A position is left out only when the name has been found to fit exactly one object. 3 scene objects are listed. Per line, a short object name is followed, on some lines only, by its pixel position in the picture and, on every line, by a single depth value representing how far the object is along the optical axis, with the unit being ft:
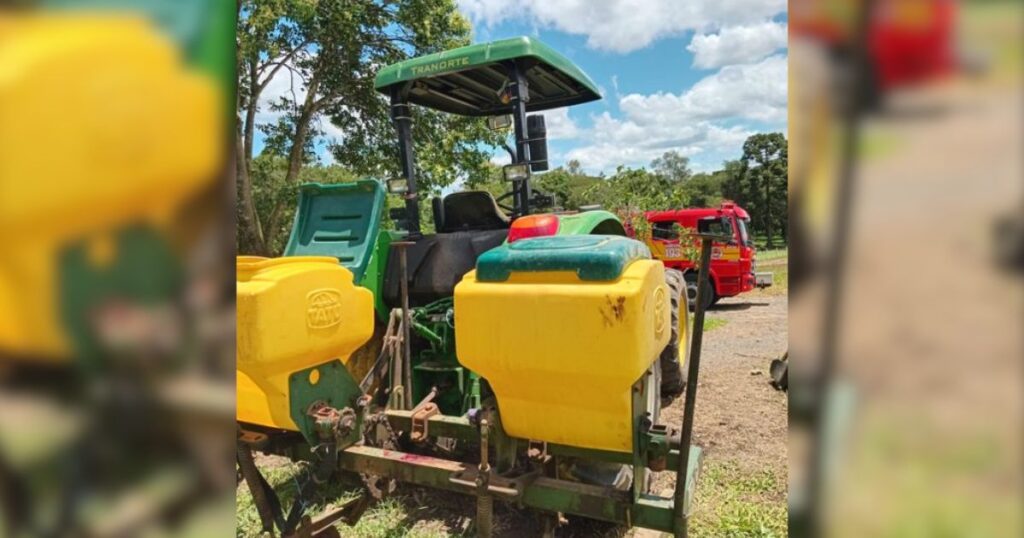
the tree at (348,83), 36.29
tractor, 7.41
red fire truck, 41.09
